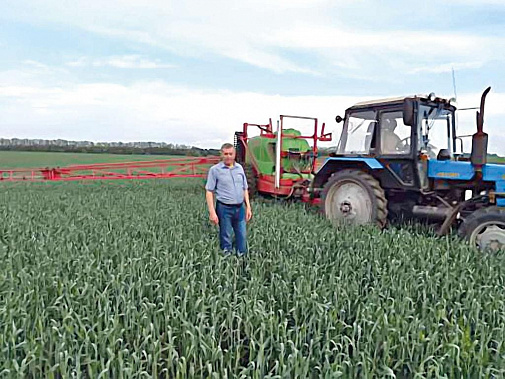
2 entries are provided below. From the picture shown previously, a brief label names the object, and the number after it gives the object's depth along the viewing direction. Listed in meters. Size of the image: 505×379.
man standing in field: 5.05
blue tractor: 5.47
